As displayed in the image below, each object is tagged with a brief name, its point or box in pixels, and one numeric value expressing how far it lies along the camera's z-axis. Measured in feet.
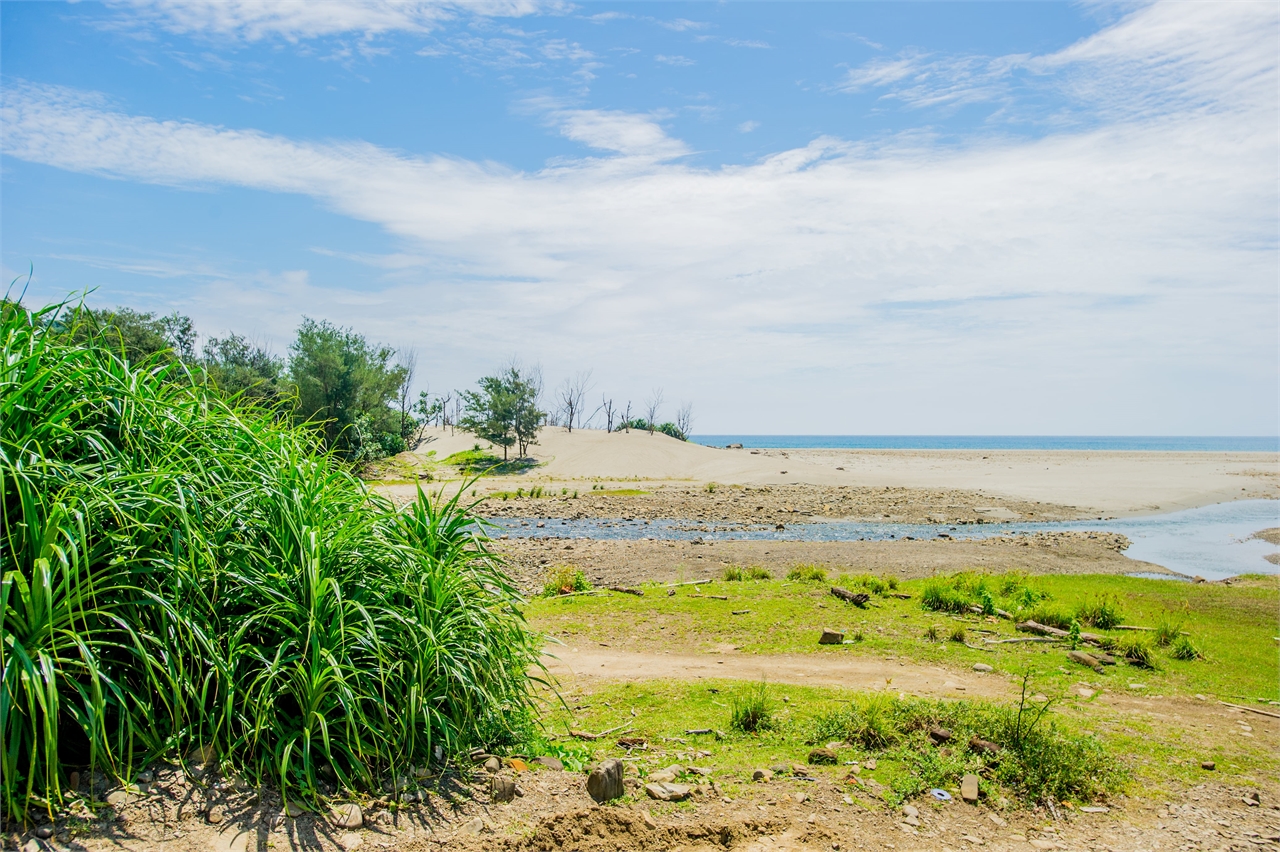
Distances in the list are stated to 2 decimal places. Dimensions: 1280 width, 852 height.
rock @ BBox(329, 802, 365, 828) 12.92
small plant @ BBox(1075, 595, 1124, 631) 37.11
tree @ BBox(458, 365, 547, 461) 179.73
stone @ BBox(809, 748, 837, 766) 18.69
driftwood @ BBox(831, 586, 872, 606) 39.73
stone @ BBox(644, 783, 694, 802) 15.89
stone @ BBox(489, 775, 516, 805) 14.69
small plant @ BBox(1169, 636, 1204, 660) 31.78
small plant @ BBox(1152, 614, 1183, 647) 33.27
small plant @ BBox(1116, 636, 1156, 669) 30.40
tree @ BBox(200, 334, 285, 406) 144.25
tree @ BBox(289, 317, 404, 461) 144.66
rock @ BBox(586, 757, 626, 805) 15.43
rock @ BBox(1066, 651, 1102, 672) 29.53
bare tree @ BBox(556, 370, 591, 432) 291.38
